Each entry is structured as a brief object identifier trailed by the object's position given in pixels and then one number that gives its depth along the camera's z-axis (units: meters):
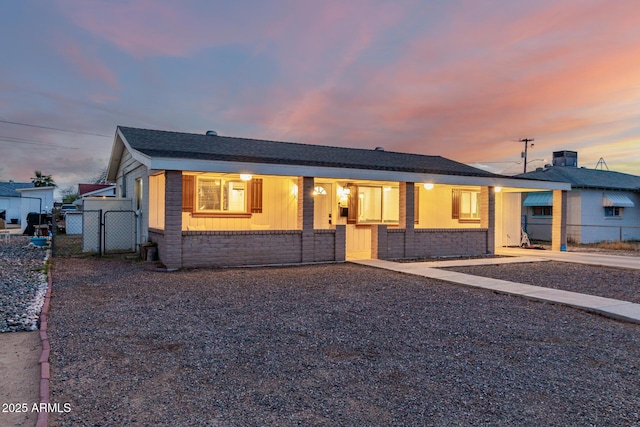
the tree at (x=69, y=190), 68.46
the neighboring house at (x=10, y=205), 32.94
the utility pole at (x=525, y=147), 42.51
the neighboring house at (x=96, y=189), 29.20
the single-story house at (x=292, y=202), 10.75
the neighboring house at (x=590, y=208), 22.27
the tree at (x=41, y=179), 52.03
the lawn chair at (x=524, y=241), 18.34
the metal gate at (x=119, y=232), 14.01
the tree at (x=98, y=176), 63.10
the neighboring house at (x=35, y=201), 25.16
